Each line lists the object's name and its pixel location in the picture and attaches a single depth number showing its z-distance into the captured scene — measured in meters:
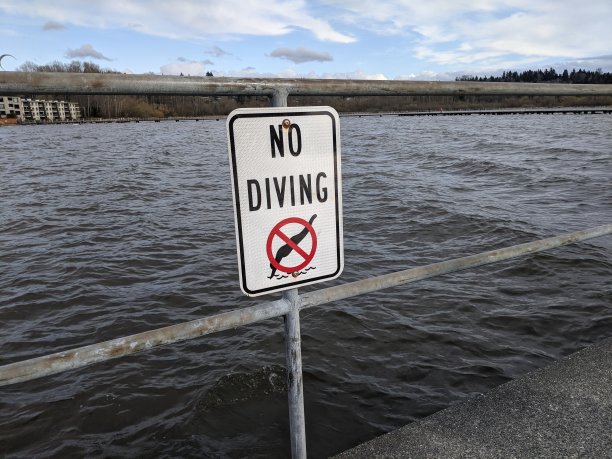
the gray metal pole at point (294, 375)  1.58
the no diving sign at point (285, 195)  1.41
